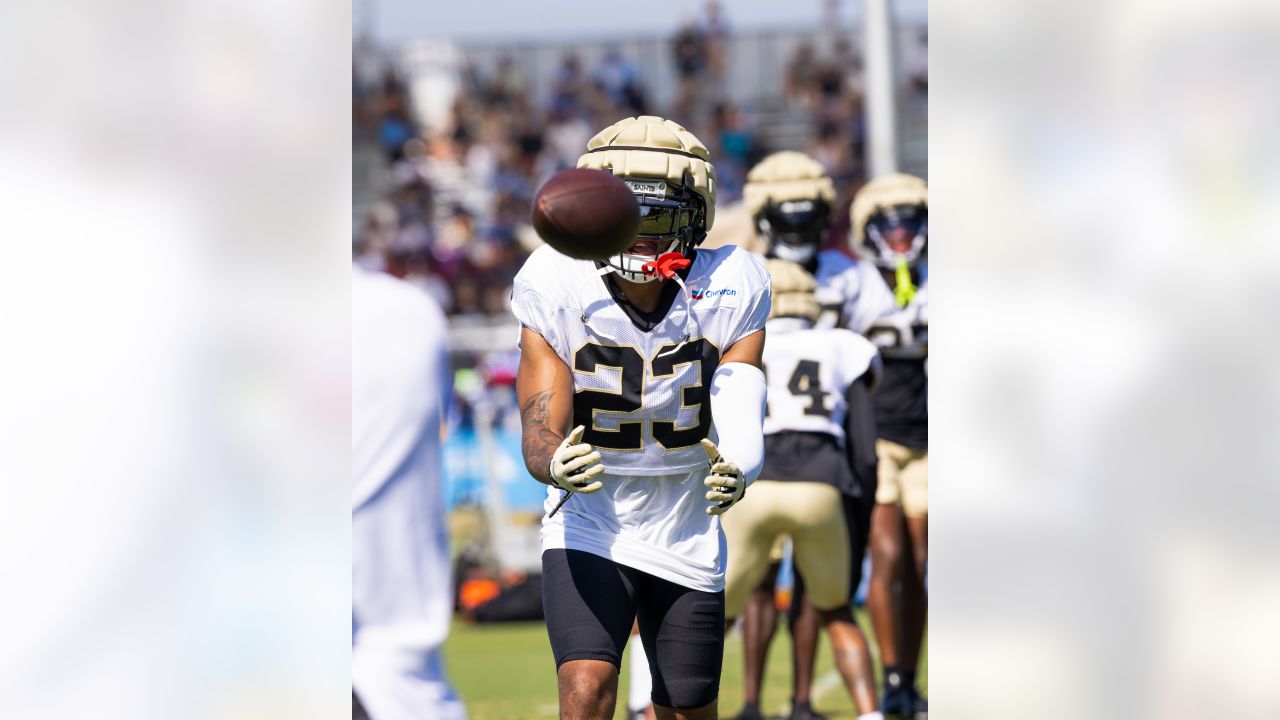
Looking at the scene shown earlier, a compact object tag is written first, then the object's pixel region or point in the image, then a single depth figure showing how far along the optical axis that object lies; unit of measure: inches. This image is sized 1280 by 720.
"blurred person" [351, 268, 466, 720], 370.6
